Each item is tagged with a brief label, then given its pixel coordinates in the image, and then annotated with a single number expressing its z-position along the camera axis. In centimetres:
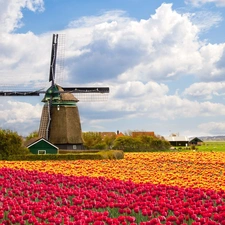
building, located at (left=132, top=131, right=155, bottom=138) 8010
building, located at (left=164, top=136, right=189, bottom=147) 11746
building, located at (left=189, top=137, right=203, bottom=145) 12531
